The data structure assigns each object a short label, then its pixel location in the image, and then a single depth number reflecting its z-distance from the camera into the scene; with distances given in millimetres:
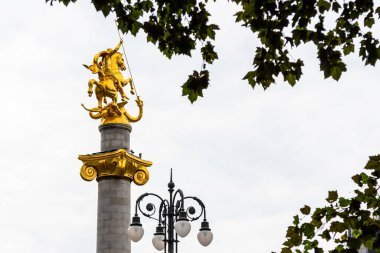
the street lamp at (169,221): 27078
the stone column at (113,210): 38906
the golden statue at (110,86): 41281
